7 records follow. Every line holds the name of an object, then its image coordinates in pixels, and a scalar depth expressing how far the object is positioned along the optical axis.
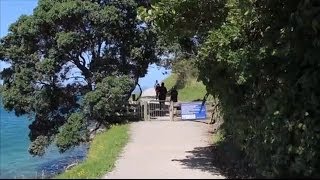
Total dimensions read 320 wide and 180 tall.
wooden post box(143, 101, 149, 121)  27.96
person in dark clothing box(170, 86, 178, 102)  30.63
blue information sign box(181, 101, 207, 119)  27.78
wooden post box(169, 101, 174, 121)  27.83
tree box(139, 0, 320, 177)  10.01
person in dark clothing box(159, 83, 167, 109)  31.20
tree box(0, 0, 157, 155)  24.64
